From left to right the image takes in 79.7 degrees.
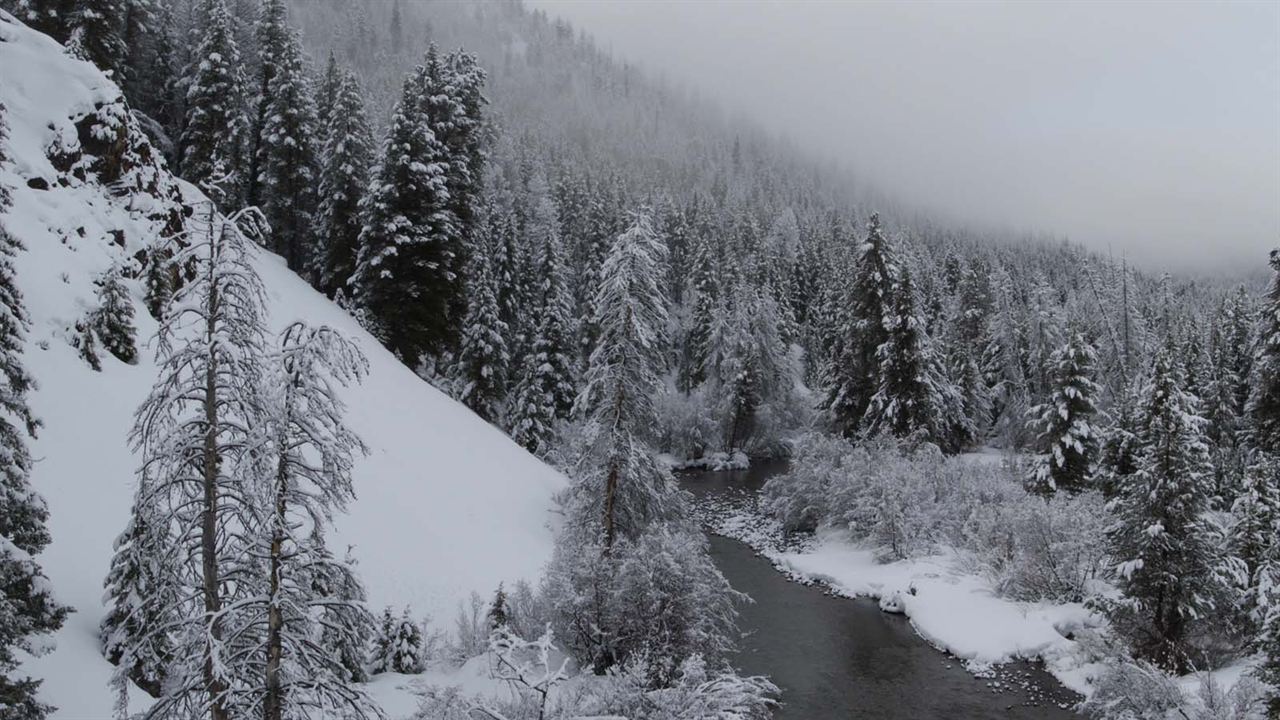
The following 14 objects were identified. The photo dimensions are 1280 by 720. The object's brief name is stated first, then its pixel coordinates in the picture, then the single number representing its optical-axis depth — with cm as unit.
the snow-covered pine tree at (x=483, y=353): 4312
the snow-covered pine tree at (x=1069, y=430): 3659
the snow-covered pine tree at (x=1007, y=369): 5697
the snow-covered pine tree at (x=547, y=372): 4412
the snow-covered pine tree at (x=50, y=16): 3553
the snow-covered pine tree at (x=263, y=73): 4328
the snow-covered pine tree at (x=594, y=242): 5900
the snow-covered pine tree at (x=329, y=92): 4678
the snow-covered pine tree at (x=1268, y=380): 3103
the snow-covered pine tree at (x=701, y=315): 6662
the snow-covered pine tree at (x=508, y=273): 4838
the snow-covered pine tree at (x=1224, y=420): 3447
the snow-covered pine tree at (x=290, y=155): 4141
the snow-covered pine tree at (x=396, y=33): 19075
